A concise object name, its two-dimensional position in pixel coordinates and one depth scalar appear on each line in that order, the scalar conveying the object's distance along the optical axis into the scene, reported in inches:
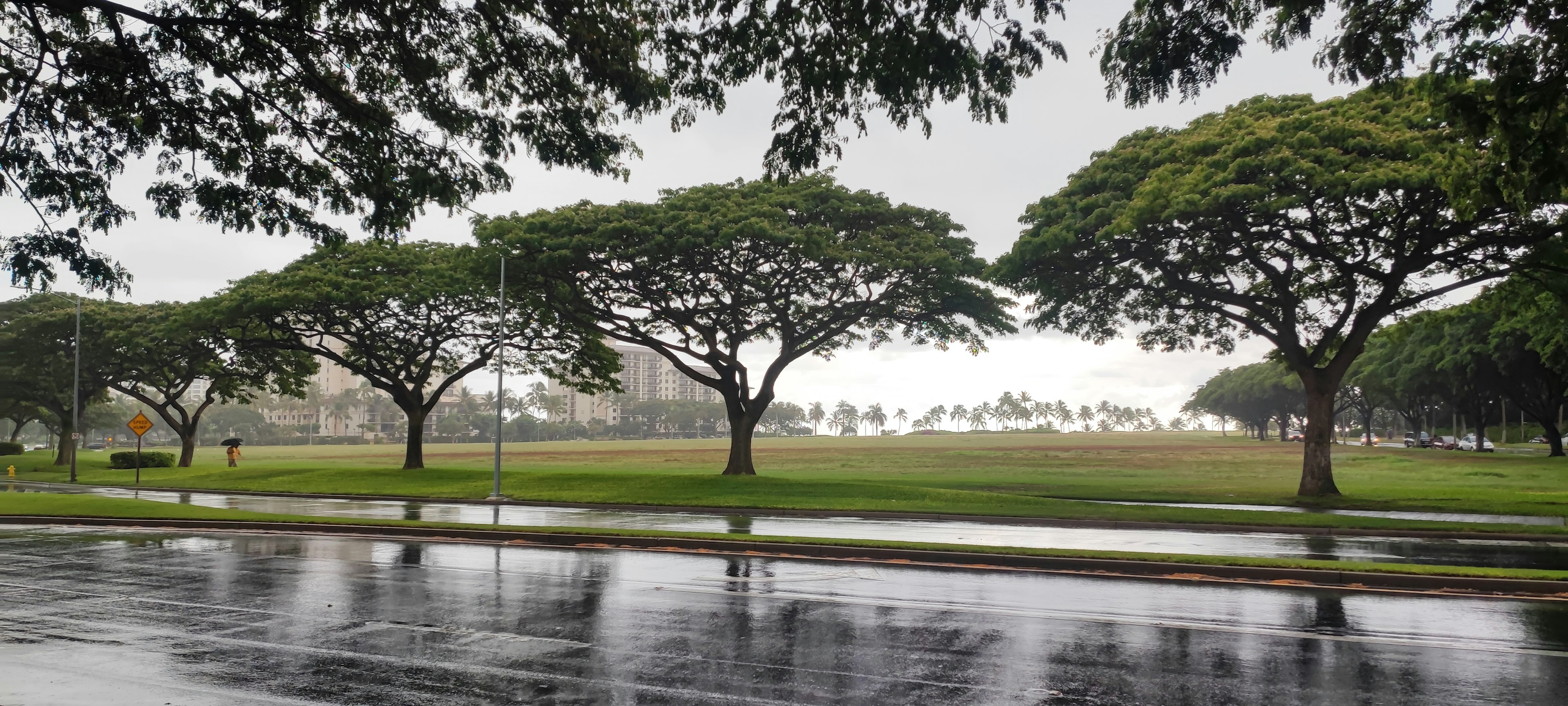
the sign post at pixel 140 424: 1284.4
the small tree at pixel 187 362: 1818.4
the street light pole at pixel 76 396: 1524.4
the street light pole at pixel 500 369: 1018.1
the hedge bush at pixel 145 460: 1948.8
